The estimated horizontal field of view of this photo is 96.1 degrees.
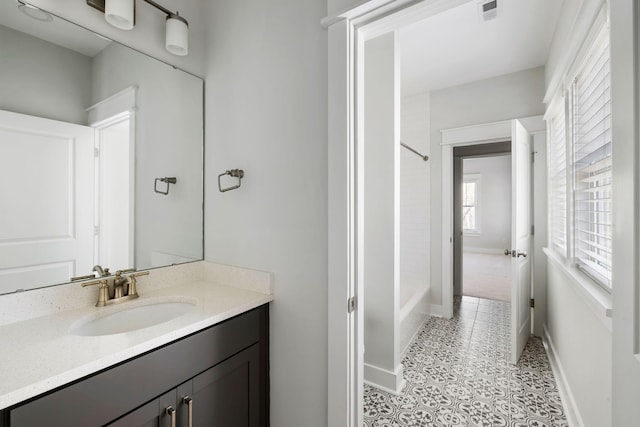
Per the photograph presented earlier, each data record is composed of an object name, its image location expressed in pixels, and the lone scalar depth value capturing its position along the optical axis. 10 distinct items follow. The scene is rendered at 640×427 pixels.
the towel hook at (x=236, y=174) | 1.49
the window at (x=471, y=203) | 8.15
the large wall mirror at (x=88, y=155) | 1.12
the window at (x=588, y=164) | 1.37
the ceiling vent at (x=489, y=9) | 1.99
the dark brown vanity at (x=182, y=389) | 0.80
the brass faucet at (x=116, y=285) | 1.28
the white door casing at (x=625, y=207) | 0.58
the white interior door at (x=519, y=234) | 2.34
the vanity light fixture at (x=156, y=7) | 1.25
